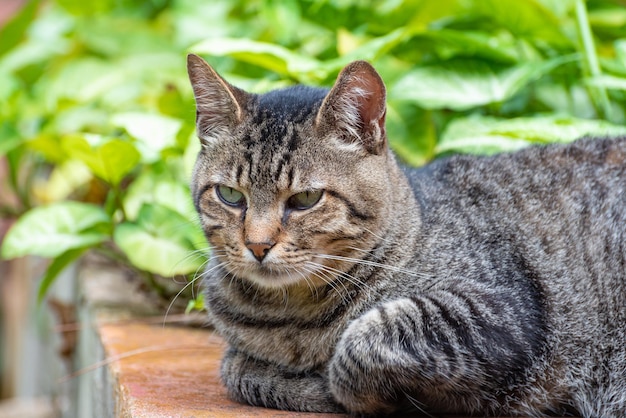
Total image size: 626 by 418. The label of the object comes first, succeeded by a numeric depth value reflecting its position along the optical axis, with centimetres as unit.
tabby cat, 420
